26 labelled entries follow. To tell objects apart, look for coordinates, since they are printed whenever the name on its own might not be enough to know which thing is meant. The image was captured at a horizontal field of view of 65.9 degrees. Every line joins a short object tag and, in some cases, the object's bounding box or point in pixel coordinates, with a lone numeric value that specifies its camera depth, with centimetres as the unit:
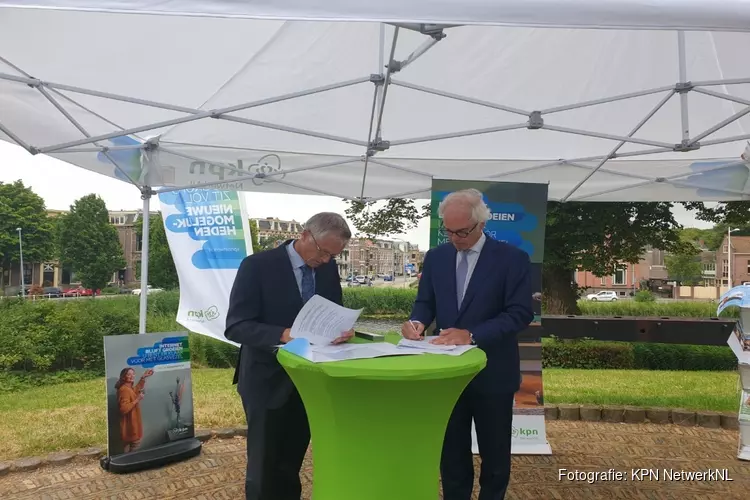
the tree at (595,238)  1055
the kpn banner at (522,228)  461
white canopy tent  320
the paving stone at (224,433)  483
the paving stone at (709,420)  546
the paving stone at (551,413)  564
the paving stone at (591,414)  562
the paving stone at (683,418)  553
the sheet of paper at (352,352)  169
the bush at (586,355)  1062
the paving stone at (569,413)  564
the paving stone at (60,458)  415
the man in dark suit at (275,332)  232
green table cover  163
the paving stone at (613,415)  561
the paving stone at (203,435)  471
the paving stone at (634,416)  561
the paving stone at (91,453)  426
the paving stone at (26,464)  403
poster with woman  402
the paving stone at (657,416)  558
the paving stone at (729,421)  542
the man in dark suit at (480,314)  239
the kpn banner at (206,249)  593
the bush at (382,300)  1528
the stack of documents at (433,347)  187
